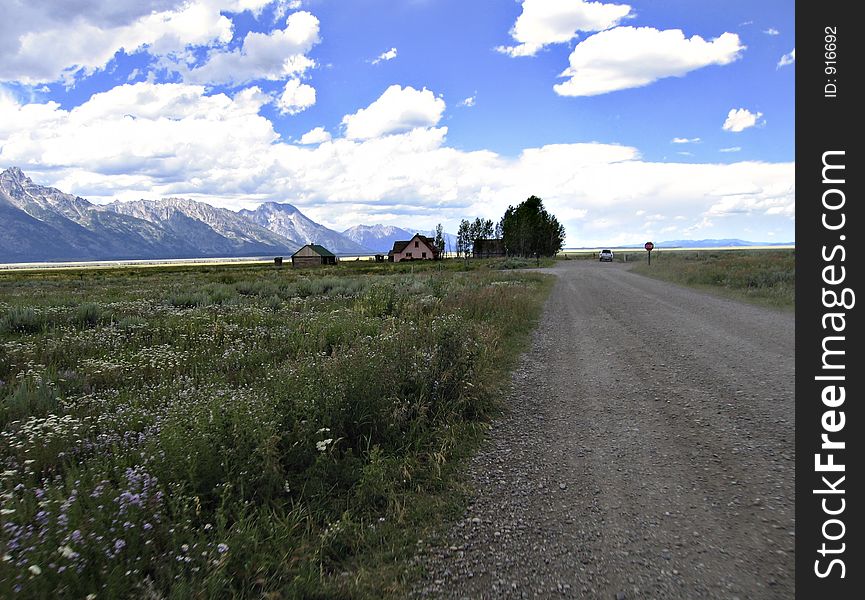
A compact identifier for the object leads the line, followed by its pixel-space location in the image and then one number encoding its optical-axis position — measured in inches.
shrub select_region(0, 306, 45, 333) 476.4
